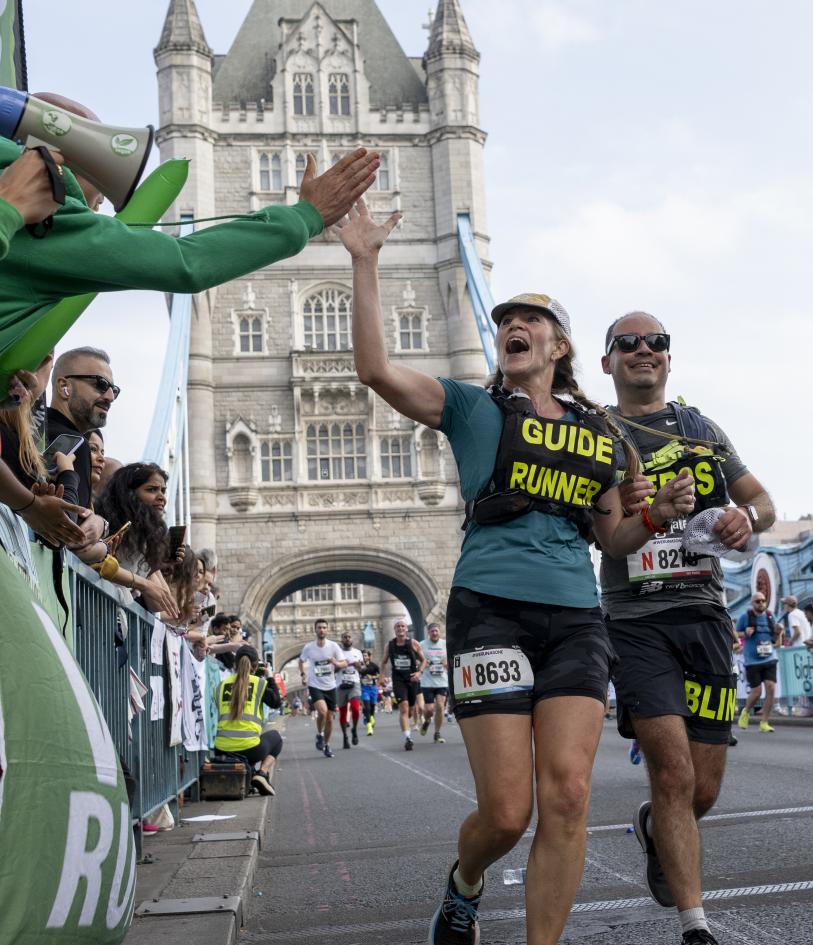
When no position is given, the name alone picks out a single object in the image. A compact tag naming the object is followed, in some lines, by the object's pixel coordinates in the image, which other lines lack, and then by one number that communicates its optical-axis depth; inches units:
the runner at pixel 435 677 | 658.8
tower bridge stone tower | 1485.0
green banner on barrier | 68.8
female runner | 115.3
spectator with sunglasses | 187.9
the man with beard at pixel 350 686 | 702.0
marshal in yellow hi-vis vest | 365.7
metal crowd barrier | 172.1
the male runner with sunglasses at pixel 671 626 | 139.9
